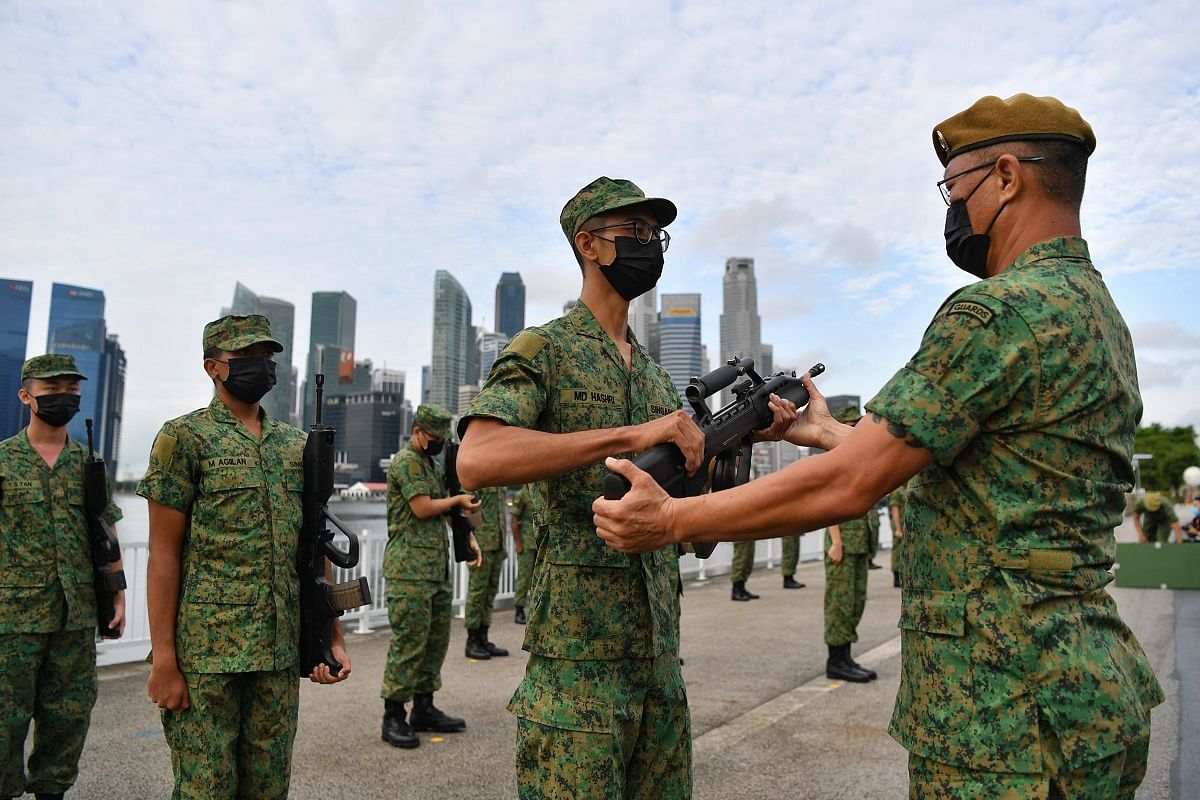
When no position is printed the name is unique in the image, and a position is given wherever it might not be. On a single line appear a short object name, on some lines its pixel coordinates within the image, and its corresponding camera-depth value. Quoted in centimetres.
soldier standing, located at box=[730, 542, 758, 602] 1190
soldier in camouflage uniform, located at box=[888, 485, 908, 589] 1051
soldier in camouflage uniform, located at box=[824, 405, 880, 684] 678
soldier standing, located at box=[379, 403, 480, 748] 545
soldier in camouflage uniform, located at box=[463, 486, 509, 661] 796
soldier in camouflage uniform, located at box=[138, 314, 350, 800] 309
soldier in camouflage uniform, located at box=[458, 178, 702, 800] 222
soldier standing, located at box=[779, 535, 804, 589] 1353
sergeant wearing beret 167
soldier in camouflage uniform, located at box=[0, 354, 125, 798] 417
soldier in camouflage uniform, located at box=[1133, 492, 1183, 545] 1425
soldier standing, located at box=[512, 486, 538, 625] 994
